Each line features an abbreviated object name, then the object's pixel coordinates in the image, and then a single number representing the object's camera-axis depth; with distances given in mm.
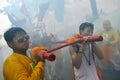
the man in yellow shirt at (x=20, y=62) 1151
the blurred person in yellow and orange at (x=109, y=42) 3188
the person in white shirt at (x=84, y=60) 1556
